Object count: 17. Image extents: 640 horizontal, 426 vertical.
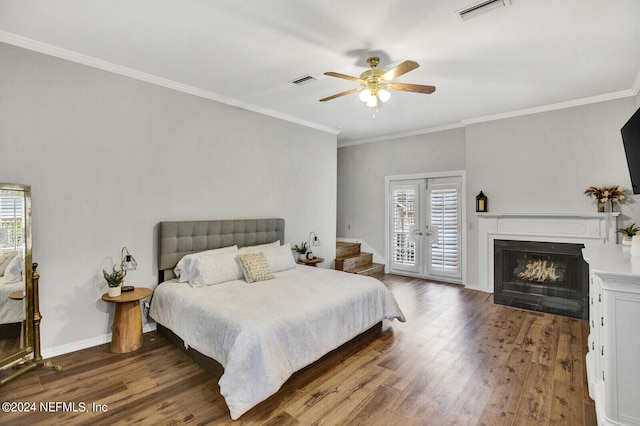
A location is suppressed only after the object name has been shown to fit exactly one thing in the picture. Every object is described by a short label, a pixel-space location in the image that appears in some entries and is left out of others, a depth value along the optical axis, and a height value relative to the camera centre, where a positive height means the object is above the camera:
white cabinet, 1.81 -0.77
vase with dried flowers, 4.14 +0.22
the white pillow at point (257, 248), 4.14 -0.47
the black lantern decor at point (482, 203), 5.21 +0.15
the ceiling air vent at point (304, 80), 3.64 +1.56
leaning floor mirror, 2.60 -0.63
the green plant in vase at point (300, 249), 5.18 -0.60
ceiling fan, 2.89 +1.21
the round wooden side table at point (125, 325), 3.10 -1.11
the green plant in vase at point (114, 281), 3.09 -0.68
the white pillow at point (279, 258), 4.13 -0.61
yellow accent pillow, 3.65 -0.64
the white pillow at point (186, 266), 3.54 -0.60
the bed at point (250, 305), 2.26 -0.83
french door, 5.86 -0.29
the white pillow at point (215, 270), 3.44 -0.64
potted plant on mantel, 3.29 -0.22
